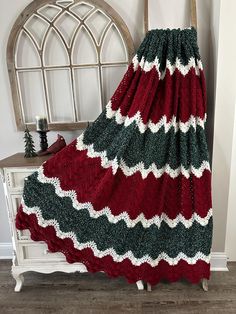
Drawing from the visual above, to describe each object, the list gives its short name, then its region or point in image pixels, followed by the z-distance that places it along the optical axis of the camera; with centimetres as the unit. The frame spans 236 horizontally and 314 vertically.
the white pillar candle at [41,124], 147
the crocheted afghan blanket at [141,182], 127
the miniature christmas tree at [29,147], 145
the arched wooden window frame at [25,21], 145
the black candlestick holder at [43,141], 150
